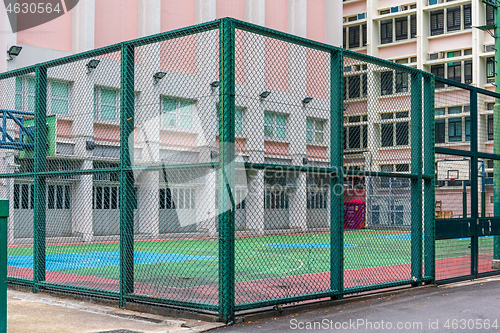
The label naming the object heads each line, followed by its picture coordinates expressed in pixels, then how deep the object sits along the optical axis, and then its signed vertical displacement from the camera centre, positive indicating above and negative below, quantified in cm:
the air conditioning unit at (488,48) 4738 +1079
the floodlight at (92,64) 2192 +439
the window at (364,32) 5412 +1361
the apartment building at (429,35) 4772 +1281
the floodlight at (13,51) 2259 +495
